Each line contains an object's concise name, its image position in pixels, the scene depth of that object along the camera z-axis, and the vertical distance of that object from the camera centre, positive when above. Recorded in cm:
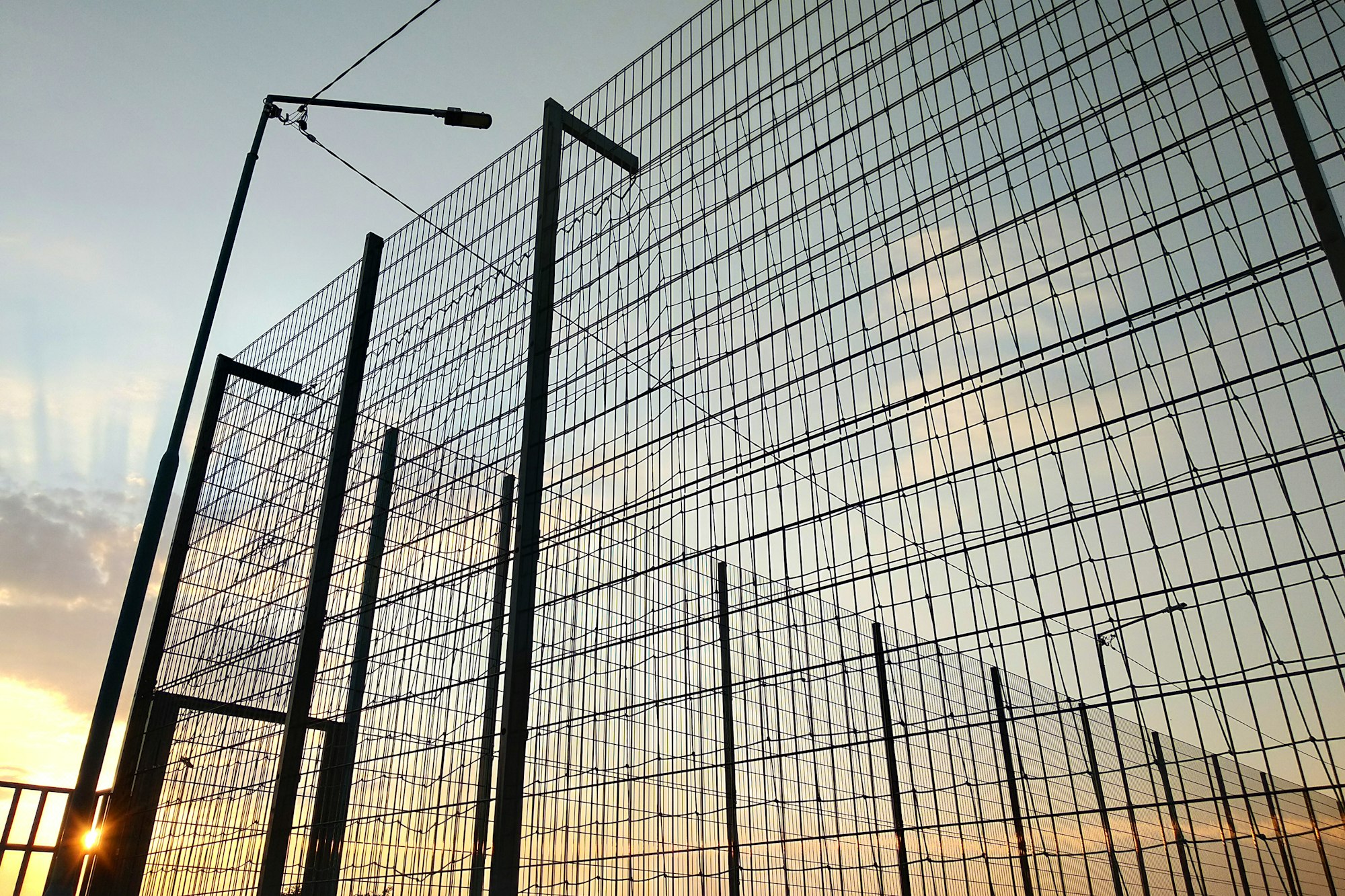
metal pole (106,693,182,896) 647 +87
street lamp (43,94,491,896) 415 +128
